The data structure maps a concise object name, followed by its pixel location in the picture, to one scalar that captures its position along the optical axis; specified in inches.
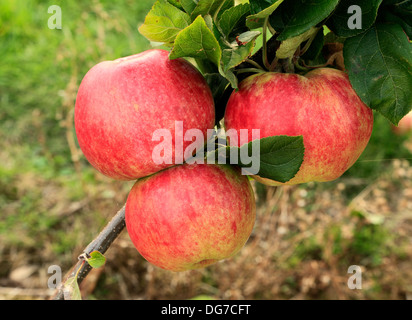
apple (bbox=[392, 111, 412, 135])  51.2
